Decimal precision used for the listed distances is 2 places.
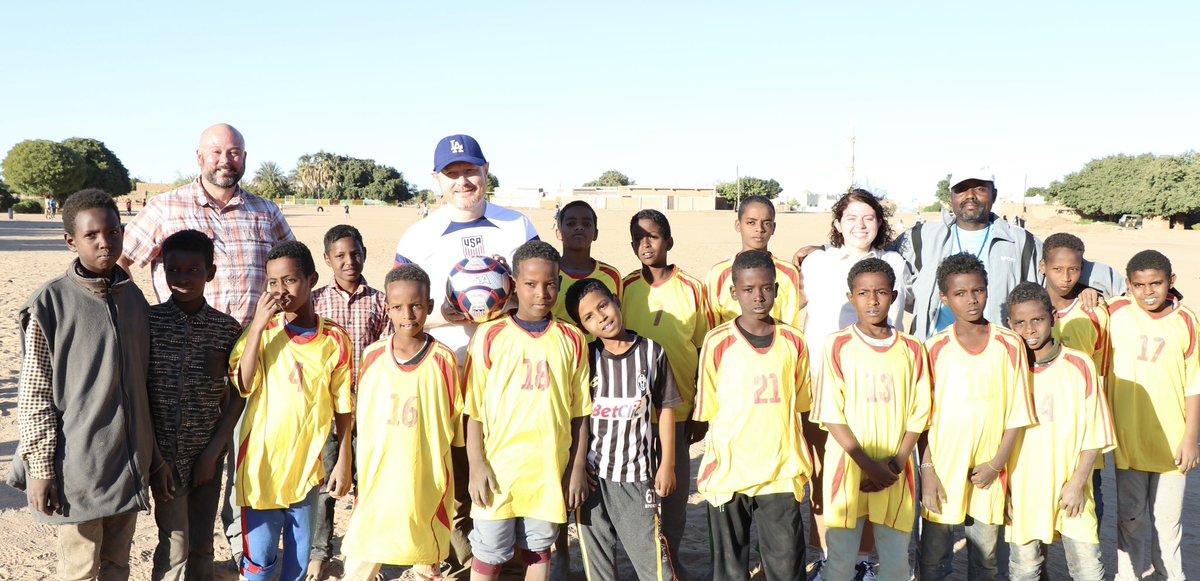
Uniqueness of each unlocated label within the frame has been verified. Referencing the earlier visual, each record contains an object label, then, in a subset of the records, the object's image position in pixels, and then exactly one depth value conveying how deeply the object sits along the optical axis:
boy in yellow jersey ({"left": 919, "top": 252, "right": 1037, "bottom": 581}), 3.98
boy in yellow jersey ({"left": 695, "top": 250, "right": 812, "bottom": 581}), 3.99
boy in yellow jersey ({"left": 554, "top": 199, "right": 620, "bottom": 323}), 4.77
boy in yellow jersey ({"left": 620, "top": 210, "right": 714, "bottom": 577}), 4.70
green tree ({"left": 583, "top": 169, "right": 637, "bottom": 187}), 122.88
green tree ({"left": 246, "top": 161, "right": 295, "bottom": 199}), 91.00
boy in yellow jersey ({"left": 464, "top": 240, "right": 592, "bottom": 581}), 3.87
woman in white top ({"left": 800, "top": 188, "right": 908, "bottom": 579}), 4.68
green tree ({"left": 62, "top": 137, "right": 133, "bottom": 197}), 62.06
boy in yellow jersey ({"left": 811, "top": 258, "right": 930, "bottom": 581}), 3.98
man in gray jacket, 4.90
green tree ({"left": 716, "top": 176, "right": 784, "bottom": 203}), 89.09
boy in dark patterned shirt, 3.79
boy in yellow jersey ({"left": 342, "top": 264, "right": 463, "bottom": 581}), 3.78
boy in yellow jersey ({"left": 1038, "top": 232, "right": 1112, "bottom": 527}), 4.57
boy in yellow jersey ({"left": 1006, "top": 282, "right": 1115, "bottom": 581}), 3.97
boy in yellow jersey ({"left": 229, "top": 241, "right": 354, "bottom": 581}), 3.90
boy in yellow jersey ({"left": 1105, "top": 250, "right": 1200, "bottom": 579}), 4.36
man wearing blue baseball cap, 4.41
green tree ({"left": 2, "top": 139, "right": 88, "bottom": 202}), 56.91
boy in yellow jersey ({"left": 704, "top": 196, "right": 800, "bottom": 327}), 4.84
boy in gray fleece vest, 3.40
